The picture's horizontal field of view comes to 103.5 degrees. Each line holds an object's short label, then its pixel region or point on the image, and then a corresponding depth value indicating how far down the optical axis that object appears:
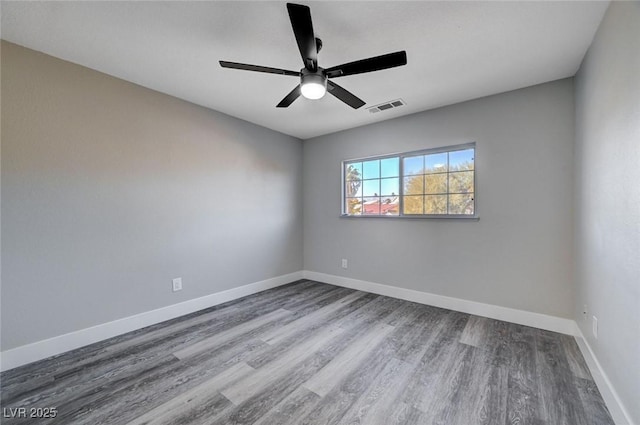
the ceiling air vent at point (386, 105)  2.97
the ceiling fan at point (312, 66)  1.38
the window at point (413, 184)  3.01
